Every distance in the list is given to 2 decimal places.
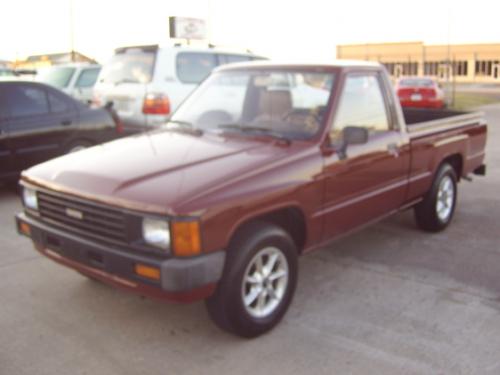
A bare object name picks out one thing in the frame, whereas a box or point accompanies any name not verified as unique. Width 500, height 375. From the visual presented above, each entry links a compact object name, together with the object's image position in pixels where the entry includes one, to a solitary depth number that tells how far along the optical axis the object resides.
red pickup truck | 3.35
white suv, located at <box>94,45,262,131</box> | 9.74
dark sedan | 7.52
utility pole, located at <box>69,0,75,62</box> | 36.69
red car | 22.53
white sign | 28.80
